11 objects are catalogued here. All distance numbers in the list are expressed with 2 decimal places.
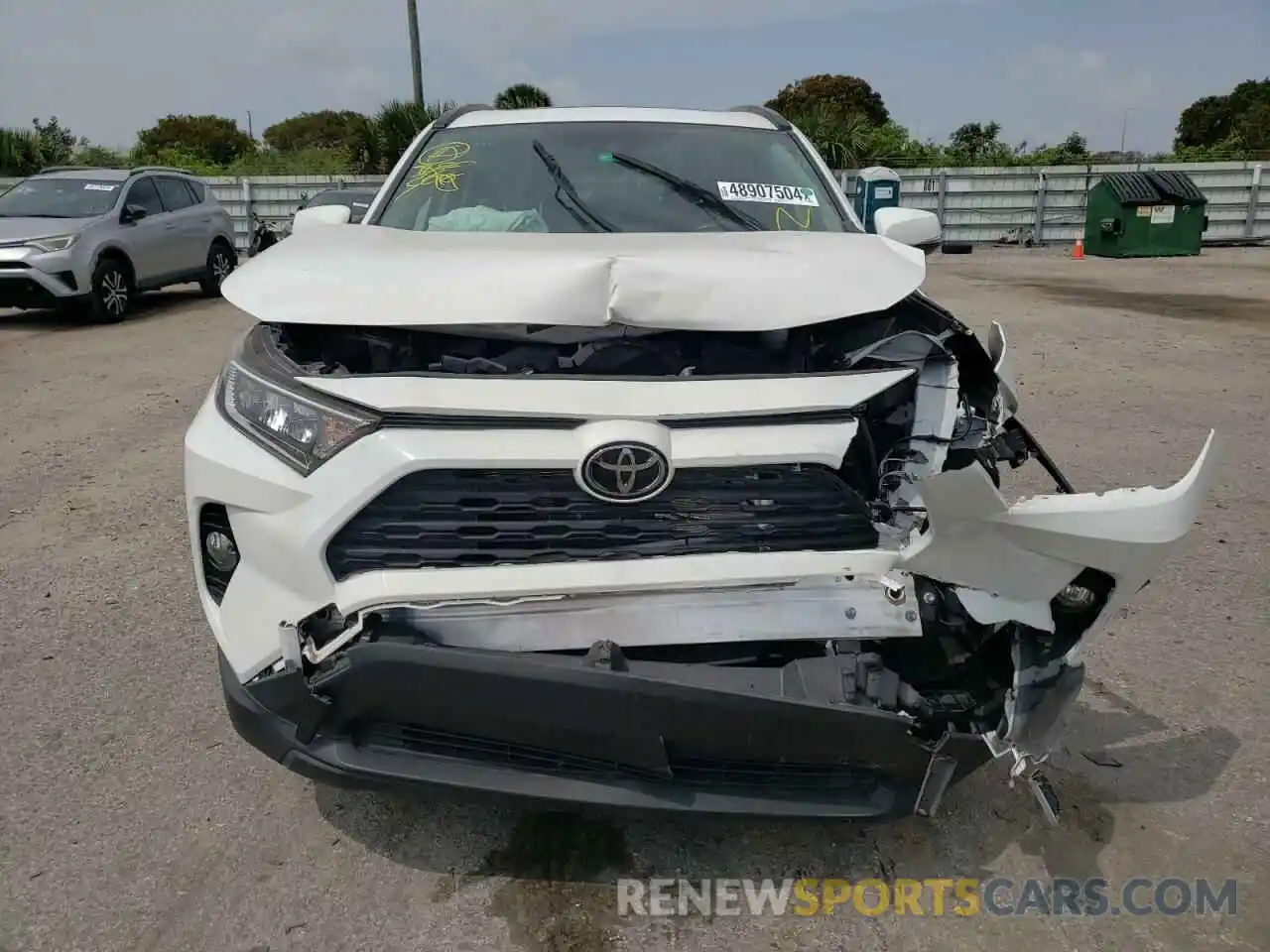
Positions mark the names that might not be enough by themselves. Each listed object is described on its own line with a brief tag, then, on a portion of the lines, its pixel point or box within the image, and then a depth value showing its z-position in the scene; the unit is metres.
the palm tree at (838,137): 24.27
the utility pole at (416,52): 23.70
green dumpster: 20.06
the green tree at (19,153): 23.94
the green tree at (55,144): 26.16
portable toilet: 19.92
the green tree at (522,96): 29.74
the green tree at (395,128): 22.83
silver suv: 10.64
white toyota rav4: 1.99
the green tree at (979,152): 27.16
